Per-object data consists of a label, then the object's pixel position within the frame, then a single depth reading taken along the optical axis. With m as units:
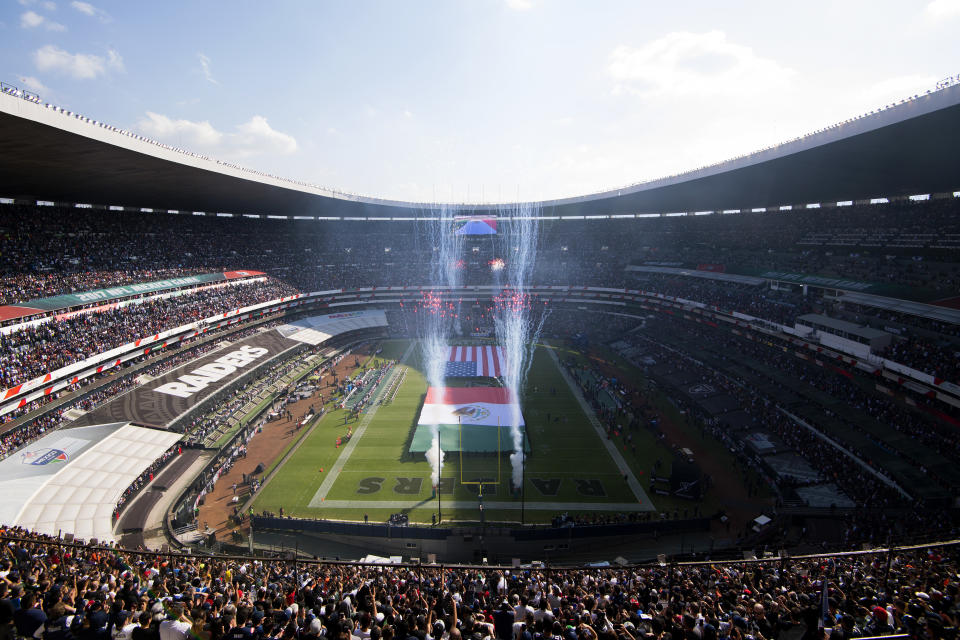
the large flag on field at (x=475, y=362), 42.31
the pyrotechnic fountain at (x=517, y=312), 33.57
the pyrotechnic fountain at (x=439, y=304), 47.40
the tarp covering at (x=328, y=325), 48.94
